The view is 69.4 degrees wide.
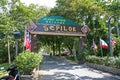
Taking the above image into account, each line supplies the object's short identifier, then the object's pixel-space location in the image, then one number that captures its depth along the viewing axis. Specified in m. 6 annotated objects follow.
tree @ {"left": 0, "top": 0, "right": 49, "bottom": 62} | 10.64
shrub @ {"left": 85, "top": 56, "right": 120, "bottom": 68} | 6.07
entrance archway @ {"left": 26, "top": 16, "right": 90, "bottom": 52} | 9.13
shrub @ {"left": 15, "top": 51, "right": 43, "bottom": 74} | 4.30
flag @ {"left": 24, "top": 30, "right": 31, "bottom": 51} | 5.97
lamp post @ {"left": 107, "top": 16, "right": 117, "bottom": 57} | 6.87
